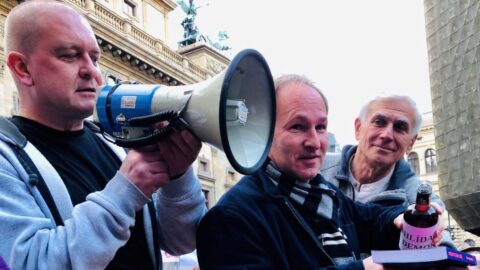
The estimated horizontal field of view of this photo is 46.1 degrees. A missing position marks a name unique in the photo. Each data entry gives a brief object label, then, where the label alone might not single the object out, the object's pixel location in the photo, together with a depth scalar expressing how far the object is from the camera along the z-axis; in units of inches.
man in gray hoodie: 57.4
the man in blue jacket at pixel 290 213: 69.4
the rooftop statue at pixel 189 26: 1166.3
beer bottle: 69.9
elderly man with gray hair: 107.2
